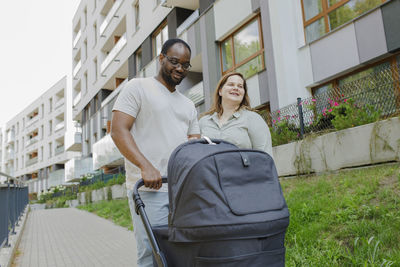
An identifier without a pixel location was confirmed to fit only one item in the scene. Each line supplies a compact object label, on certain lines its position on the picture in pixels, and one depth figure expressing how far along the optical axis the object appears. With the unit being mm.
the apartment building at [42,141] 45812
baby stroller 1634
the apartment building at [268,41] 8805
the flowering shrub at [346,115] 6863
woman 2818
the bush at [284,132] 8555
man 2211
